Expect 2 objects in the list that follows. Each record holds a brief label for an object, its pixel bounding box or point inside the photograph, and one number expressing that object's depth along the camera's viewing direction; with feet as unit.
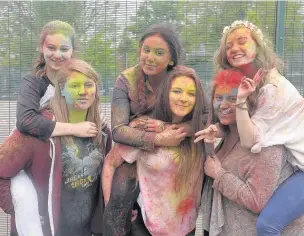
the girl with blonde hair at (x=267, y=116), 7.27
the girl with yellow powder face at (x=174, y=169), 8.00
